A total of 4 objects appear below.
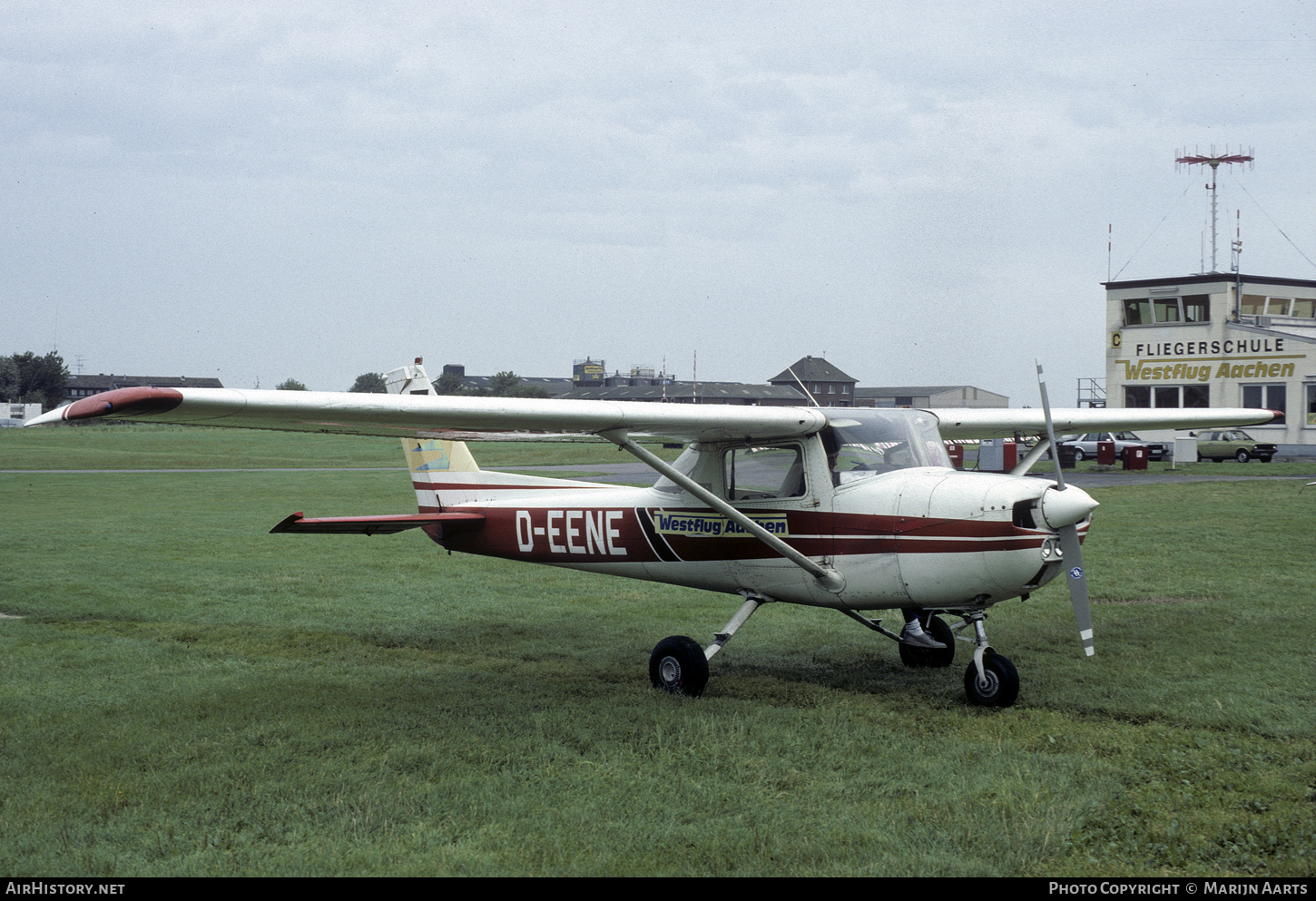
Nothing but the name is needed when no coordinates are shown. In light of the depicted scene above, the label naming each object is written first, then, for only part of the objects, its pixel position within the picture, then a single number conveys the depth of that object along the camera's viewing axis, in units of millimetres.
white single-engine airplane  7496
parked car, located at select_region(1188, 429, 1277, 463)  39156
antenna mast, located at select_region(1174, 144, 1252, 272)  49469
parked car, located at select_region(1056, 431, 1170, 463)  41312
